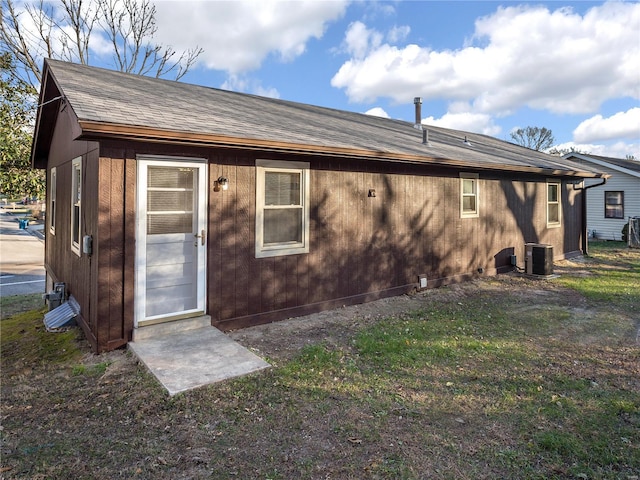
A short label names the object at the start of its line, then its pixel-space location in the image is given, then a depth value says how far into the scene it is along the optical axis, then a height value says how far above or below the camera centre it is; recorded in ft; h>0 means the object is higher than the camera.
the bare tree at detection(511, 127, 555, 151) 134.82 +37.38
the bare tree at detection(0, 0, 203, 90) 51.73 +30.85
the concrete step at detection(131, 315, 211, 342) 14.73 -3.51
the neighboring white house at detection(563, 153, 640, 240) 53.21 +6.40
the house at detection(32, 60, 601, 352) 14.47 +1.65
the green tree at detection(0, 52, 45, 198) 40.11 +10.57
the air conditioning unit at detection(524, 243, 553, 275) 28.94 -1.33
